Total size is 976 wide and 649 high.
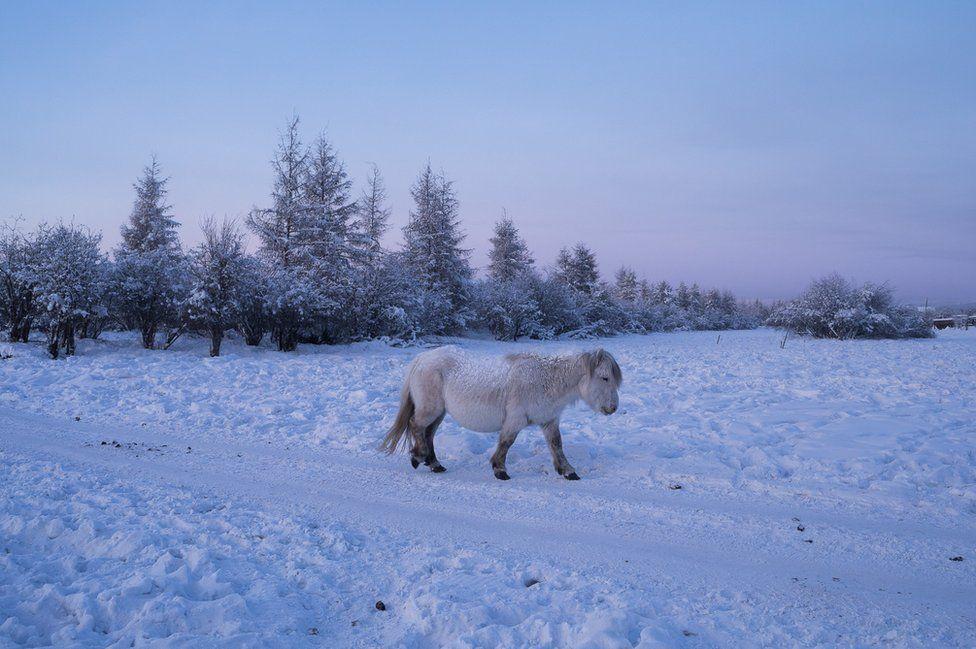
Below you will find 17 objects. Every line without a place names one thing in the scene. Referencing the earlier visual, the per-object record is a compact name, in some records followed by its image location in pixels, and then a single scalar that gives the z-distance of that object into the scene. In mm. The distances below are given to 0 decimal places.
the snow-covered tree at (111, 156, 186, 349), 16766
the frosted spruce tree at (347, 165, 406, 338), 22266
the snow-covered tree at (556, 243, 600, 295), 42781
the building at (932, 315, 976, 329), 47116
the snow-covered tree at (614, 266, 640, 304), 63500
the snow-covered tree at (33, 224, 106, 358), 15125
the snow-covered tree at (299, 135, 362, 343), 21234
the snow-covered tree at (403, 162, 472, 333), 30062
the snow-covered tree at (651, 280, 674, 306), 65519
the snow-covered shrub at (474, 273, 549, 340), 30188
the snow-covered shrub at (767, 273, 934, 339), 30703
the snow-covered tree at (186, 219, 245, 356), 16594
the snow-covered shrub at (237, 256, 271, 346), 17766
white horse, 6387
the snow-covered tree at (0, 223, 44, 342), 16188
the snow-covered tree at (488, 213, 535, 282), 39906
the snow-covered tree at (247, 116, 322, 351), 18672
